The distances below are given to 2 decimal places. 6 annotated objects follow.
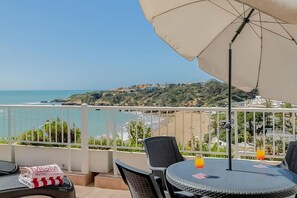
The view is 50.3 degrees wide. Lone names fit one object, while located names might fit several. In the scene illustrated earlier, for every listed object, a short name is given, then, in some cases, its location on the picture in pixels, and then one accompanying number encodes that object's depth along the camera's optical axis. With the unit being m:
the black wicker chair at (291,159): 3.45
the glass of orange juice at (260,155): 3.29
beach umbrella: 3.44
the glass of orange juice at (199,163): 3.08
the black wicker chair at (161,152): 3.69
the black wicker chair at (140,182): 2.26
